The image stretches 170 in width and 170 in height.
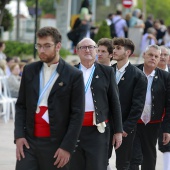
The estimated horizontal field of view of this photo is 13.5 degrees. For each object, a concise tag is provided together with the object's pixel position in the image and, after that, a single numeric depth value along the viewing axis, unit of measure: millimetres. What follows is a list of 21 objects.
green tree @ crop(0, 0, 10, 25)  25438
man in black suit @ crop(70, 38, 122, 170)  7434
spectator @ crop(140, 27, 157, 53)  25016
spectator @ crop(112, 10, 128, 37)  27438
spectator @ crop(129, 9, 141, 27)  29303
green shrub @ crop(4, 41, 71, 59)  24594
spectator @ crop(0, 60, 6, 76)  17112
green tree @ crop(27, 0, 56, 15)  71062
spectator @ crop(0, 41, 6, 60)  20256
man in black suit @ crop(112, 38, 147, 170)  8586
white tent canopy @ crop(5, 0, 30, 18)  42500
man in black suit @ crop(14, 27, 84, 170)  6238
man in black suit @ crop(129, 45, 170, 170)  9141
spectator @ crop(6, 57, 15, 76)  17862
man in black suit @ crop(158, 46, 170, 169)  9789
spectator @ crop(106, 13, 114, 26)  30178
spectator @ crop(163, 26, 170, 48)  26062
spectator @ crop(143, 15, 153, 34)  29022
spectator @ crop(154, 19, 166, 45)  28589
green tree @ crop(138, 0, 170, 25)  91500
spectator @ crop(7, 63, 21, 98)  16859
